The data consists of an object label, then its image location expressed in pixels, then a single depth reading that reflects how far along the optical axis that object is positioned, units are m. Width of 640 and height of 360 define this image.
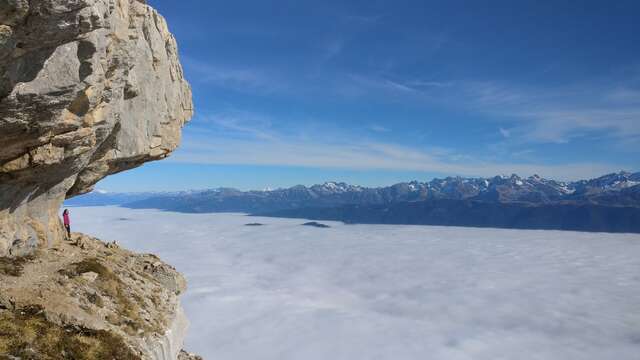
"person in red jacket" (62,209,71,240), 43.71
